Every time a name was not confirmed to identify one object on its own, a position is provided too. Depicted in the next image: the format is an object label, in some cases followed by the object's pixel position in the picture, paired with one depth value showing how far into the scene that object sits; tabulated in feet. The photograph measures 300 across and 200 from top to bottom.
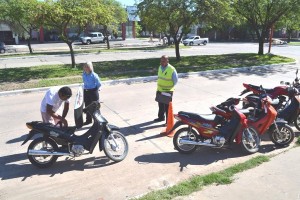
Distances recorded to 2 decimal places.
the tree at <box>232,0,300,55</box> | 64.75
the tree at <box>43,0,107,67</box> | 47.44
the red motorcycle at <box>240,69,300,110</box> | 24.49
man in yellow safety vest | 25.45
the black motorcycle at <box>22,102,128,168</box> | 18.51
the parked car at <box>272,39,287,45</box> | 150.20
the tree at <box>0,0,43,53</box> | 47.19
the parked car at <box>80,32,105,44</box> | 154.47
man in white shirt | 19.07
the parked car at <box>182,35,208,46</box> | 144.77
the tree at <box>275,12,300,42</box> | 67.87
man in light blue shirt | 24.26
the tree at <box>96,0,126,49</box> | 112.31
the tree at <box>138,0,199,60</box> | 56.59
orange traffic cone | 24.59
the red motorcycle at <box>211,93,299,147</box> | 20.99
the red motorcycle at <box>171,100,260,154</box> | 19.94
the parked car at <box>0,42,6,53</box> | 107.76
